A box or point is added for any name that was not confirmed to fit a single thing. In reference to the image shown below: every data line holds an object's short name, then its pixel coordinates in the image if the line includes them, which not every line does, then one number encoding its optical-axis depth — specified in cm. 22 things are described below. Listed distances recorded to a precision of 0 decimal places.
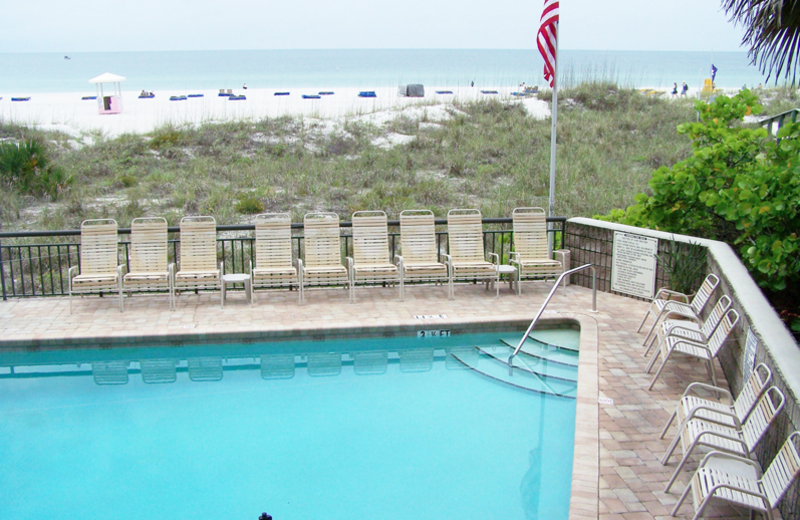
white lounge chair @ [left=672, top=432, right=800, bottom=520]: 382
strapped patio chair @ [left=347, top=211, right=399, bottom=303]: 970
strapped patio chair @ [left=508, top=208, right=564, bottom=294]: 1001
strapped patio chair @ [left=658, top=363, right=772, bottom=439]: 480
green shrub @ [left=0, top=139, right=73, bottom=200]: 1719
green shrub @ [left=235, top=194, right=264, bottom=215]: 1588
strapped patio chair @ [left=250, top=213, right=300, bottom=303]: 953
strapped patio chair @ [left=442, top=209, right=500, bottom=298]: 989
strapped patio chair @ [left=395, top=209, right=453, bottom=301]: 984
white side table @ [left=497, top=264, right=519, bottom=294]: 961
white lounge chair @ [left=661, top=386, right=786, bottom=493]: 439
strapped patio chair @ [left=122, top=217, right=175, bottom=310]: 945
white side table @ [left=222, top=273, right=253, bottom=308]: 914
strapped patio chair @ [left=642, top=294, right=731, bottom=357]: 646
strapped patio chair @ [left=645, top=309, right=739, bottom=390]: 623
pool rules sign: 897
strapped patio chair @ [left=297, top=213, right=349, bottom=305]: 965
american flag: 999
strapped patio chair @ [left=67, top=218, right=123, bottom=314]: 929
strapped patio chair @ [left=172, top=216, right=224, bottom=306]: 946
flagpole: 1013
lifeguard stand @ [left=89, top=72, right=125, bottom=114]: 3219
